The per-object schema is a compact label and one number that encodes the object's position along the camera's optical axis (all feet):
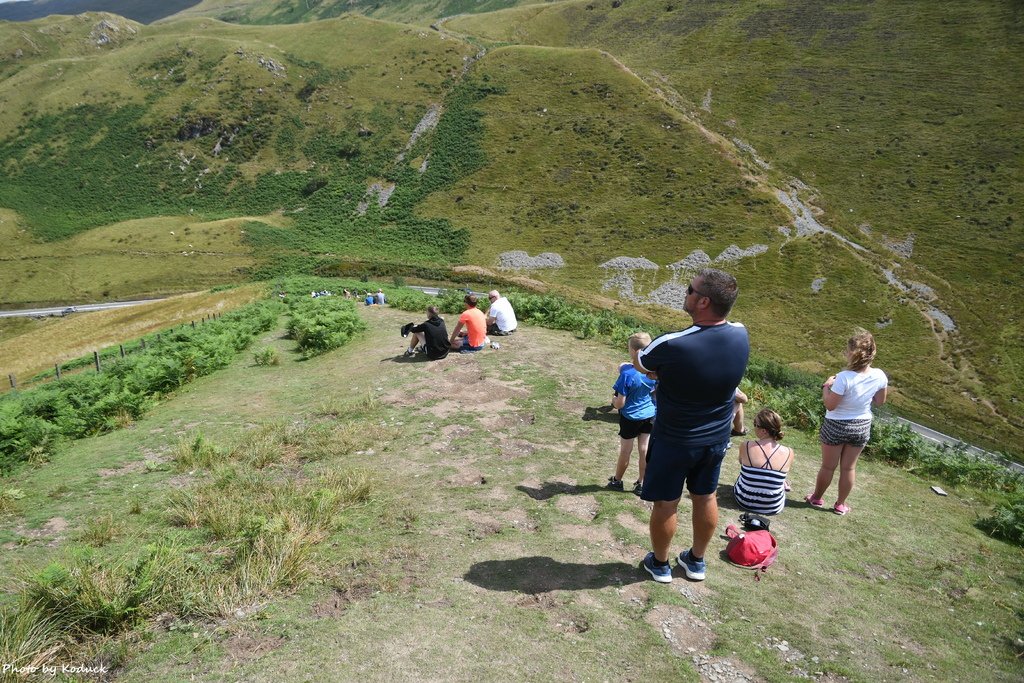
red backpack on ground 19.79
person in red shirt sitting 48.21
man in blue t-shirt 15.43
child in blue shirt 23.69
